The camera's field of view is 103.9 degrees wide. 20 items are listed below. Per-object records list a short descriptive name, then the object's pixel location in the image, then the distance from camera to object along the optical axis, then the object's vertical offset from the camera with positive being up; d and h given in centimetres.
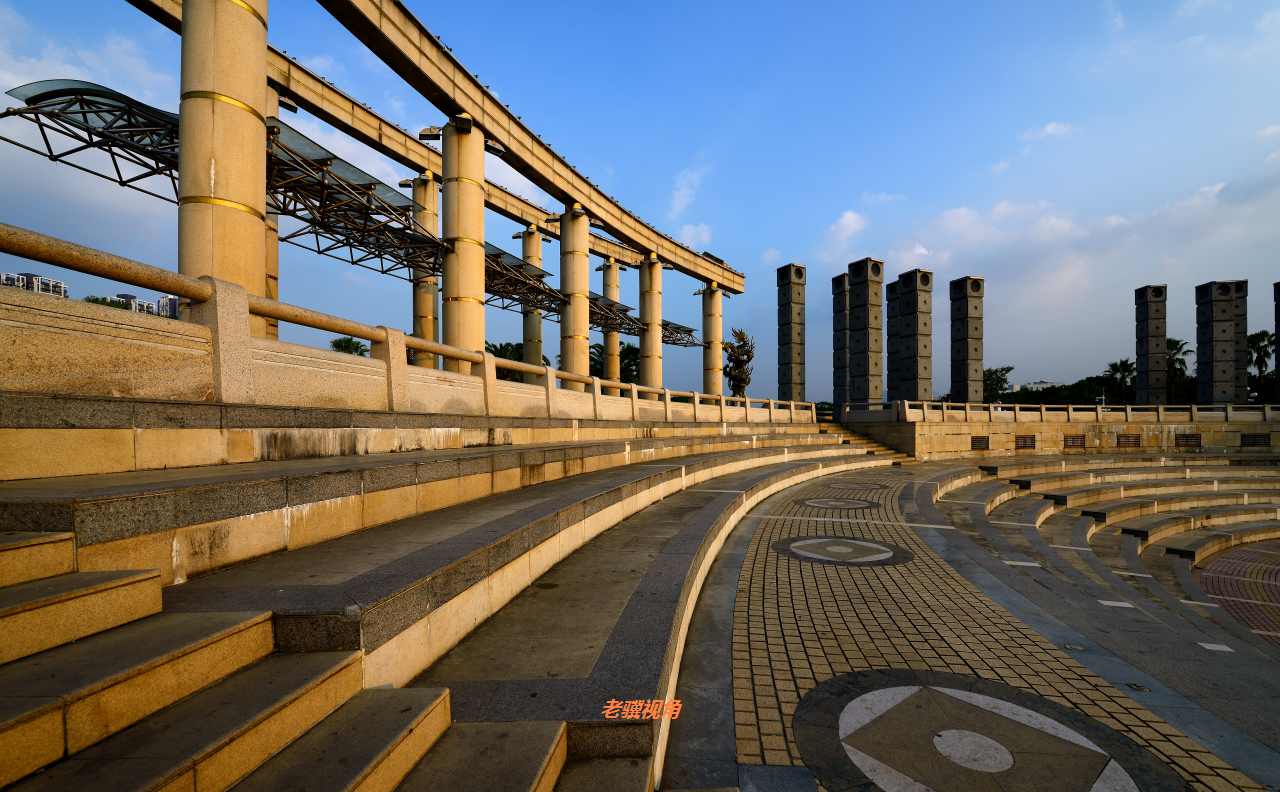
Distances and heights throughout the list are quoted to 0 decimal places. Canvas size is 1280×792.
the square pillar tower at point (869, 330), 2855 +406
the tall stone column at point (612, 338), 2553 +335
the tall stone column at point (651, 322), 2186 +353
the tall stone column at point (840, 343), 3244 +376
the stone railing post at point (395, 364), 666 +51
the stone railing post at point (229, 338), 448 +60
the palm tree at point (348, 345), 3649 +433
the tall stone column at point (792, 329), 3098 +444
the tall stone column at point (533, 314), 2216 +395
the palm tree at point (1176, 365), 5423 +396
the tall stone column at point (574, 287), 1734 +398
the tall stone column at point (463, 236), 1213 +405
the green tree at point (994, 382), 7025 +254
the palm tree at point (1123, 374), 5859 +308
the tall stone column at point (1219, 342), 3012 +347
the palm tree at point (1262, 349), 5341 +530
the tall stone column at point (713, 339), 2535 +317
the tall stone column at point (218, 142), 664 +352
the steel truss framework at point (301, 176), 966 +539
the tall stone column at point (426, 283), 1728 +451
